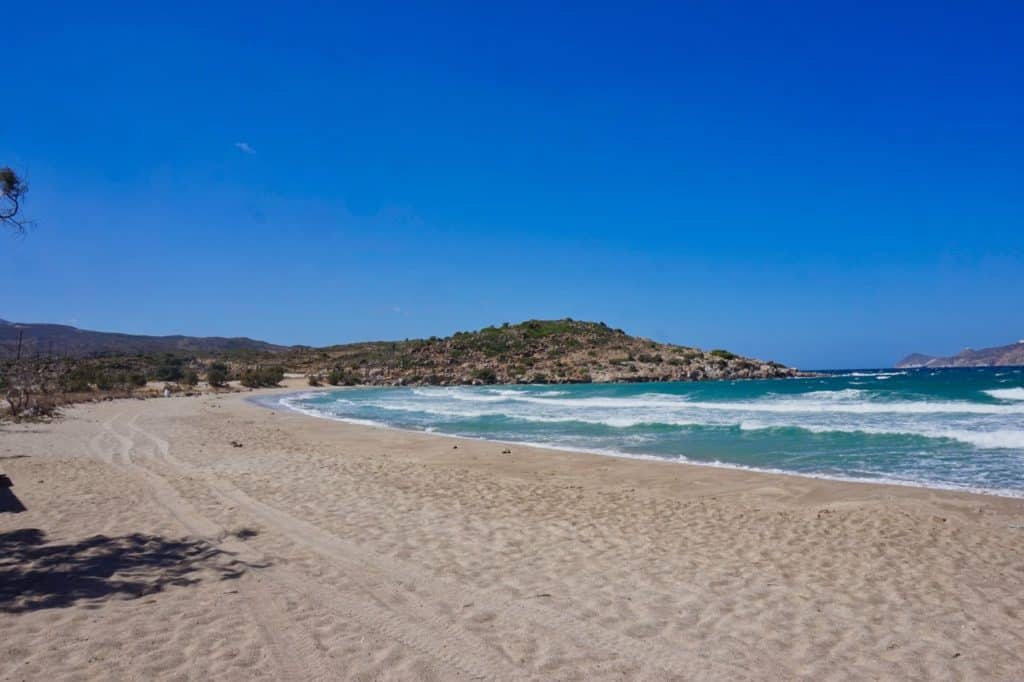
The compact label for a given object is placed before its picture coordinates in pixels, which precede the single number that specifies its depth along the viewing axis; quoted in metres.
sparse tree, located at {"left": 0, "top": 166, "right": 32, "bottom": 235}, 7.36
